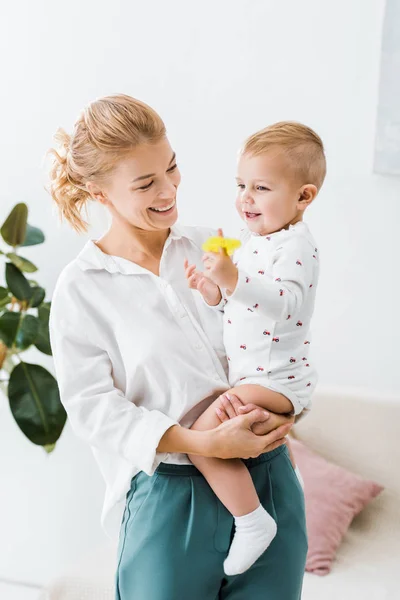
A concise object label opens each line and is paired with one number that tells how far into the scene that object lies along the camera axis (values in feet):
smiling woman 4.62
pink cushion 7.96
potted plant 8.05
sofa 7.69
